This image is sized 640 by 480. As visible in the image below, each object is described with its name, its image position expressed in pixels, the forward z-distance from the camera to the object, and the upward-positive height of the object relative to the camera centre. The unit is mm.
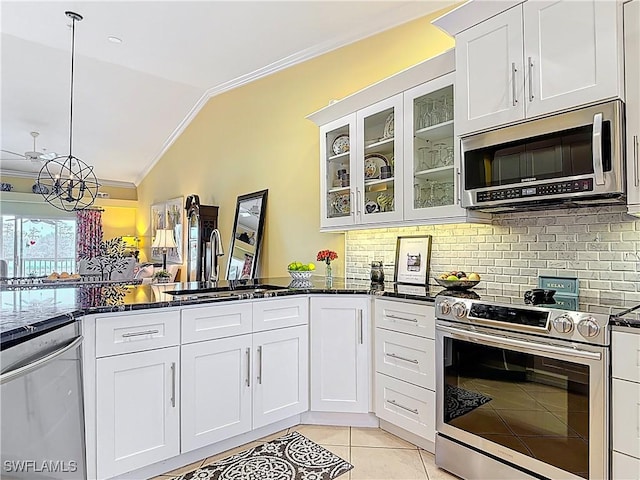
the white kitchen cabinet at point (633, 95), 1736 +647
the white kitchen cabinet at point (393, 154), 2553 +664
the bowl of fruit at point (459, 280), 2428 -221
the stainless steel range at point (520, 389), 1607 -668
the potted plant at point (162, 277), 4935 -394
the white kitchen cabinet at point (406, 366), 2287 -738
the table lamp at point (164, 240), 6109 +80
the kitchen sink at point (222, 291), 2359 -313
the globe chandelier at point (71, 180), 3780 +766
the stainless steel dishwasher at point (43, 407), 1253 -581
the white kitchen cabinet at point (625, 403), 1511 -611
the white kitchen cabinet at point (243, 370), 2186 -750
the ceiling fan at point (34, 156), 6001 +1497
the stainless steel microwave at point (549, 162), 1782 +411
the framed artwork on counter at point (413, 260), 2946 -116
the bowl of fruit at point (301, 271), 3123 -205
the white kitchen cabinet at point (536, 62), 1789 +909
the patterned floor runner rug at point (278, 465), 2129 -1228
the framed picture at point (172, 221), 6930 +449
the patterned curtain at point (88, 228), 9320 +408
